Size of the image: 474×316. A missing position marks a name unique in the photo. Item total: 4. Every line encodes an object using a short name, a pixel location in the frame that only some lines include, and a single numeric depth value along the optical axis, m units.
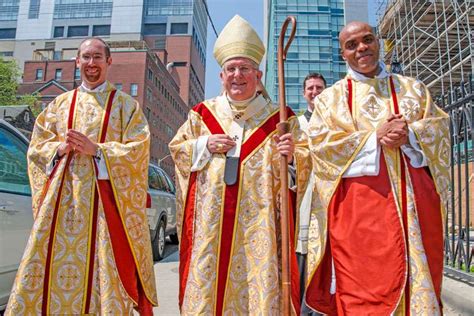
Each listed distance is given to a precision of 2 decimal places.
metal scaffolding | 11.48
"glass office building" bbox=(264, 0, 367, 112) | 45.72
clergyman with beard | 2.38
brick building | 69.75
